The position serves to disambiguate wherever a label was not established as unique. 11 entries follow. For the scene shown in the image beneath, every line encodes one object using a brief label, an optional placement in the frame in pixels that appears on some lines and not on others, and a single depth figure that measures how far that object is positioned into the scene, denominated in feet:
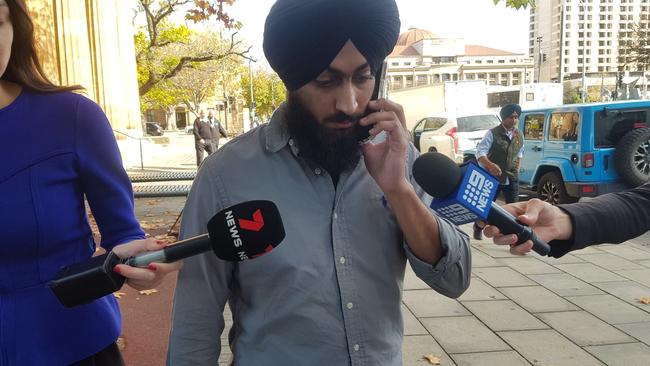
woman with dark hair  5.04
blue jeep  26.89
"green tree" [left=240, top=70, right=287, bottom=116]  200.34
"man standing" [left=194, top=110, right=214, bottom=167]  55.57
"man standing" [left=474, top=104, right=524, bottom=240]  24.94
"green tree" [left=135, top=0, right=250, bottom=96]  30.04
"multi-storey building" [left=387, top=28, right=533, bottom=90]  366.84
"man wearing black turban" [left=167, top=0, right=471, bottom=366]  4.71
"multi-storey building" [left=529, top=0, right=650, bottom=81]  318.88
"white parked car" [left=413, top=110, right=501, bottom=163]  48.67
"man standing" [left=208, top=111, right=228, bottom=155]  56.85
